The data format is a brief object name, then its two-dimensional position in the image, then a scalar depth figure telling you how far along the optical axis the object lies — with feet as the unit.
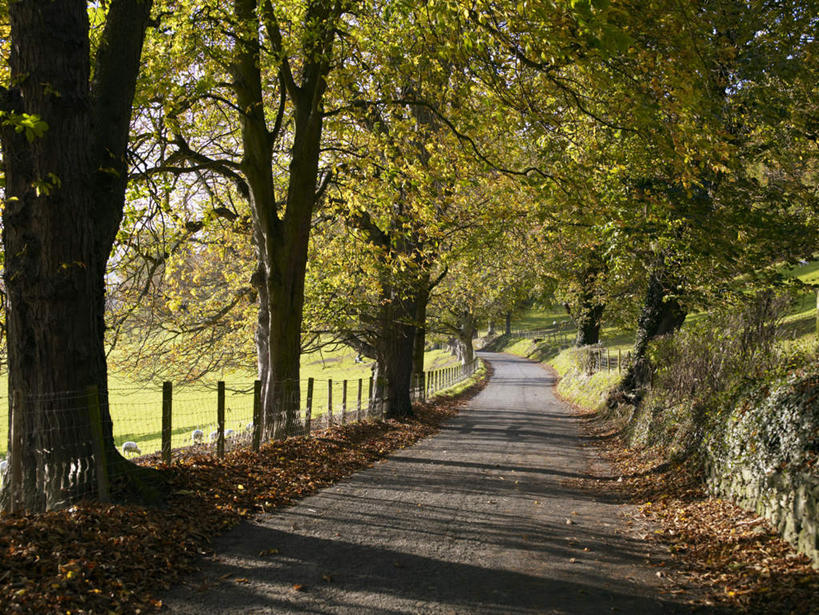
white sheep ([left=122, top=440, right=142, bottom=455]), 71.66
